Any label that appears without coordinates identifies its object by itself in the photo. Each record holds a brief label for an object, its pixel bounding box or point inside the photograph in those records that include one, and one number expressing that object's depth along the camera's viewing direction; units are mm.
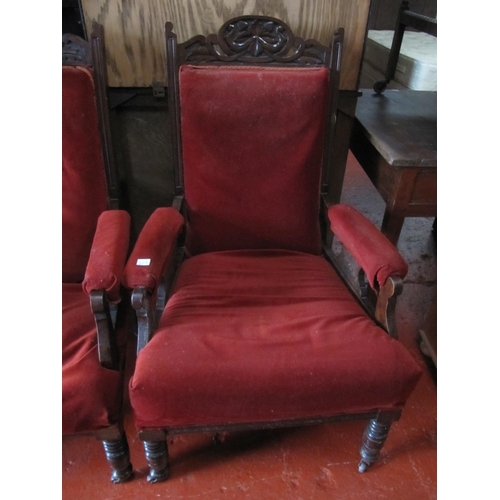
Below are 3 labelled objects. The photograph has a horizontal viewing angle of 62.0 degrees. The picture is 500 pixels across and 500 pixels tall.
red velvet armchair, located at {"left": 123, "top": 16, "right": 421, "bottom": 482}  998
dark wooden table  1341
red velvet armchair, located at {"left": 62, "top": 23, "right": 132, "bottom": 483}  993
